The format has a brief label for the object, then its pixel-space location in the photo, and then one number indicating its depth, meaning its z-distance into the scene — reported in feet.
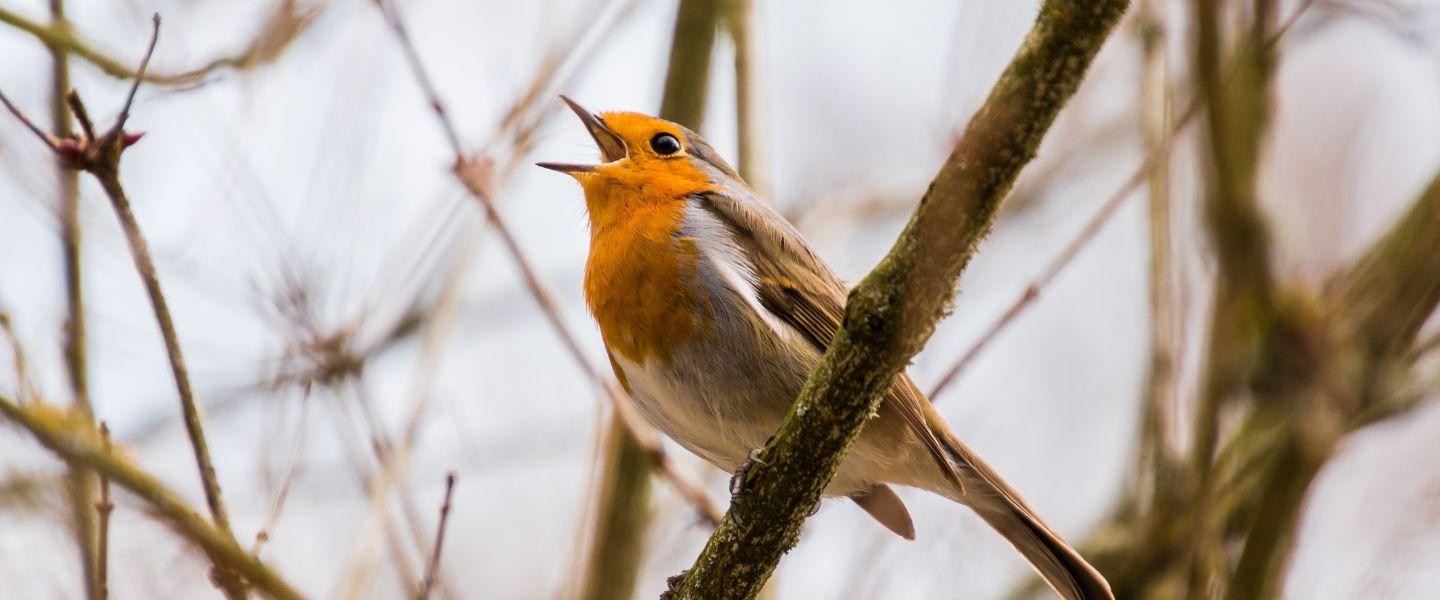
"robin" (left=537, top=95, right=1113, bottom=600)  23.35
